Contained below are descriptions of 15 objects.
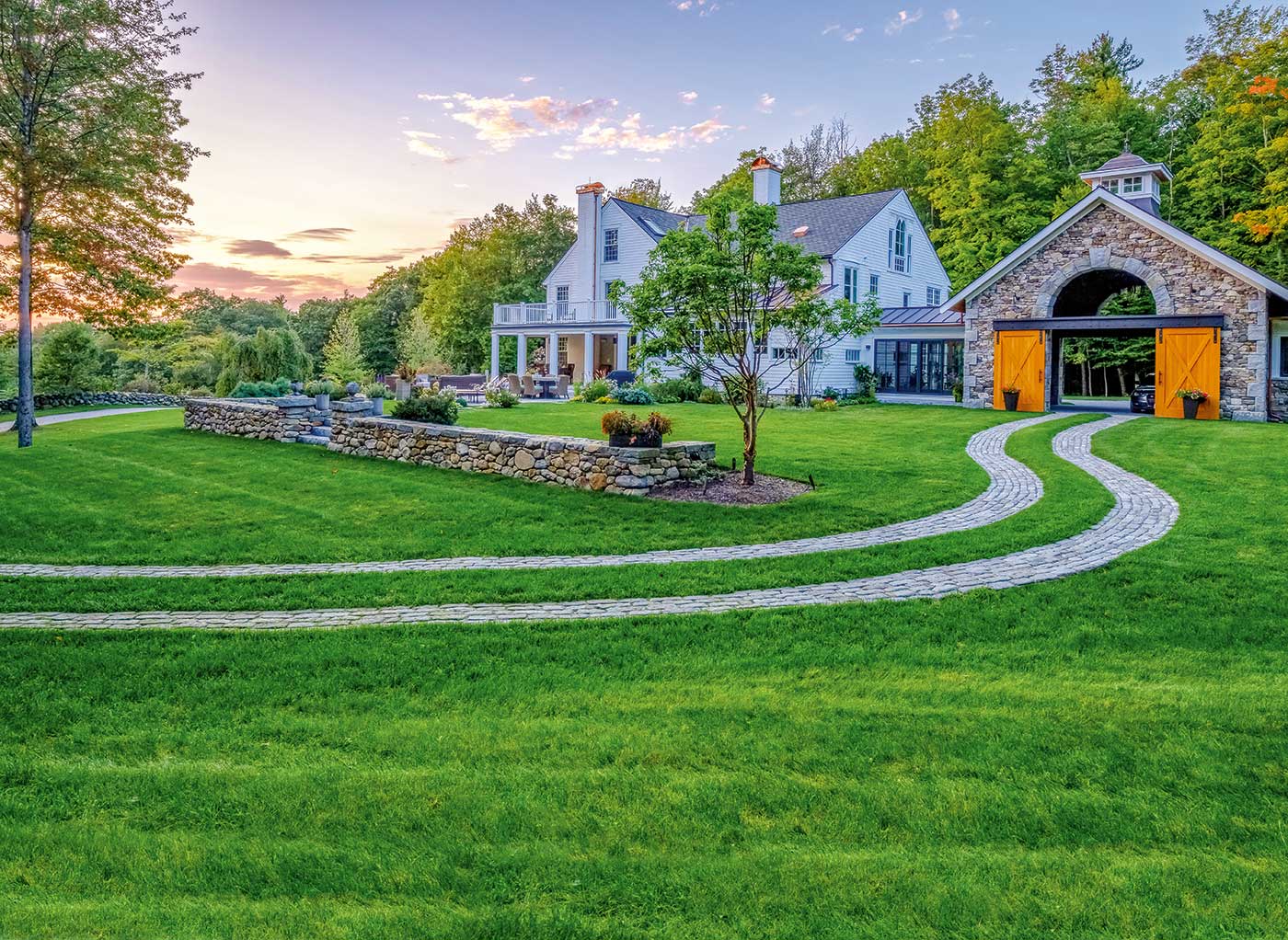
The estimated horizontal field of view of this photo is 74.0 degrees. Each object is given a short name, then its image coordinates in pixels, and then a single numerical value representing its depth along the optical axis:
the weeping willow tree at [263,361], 26.44
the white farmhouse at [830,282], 29.34
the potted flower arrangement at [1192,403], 21.23
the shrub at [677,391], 26.28
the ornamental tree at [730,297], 10.75
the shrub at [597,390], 25.39
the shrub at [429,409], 14.98
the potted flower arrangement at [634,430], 11.16
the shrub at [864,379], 28.69
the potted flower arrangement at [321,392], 17.64
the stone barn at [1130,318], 20.86
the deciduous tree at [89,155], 17.20
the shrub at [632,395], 23.62
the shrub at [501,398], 22.47
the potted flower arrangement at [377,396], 15.68
